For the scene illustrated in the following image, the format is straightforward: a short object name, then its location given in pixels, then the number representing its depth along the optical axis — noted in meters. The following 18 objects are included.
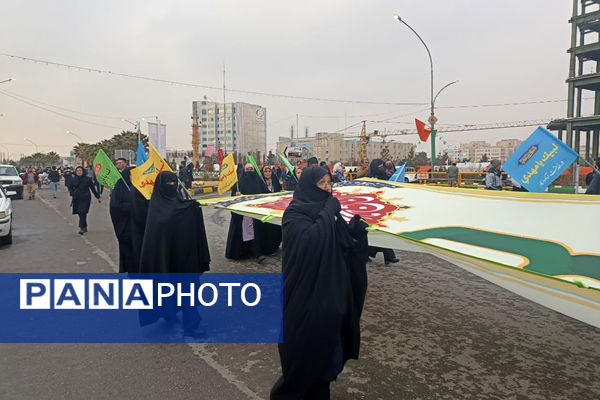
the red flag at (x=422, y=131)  22.69
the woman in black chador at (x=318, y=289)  2.60
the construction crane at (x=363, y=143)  73.31
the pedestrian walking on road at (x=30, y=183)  20.88
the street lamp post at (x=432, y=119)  22.45
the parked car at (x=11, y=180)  20.55
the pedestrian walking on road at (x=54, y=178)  21.85
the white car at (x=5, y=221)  8.74
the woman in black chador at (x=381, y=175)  7.64
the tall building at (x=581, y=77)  33.91
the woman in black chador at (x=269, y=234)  7.99
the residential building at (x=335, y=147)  126.56
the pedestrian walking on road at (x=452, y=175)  19.08
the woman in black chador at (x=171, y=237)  4.30
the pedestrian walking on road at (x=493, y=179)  10.15
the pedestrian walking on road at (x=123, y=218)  5.59
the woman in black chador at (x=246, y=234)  7.65
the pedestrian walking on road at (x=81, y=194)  10.81
